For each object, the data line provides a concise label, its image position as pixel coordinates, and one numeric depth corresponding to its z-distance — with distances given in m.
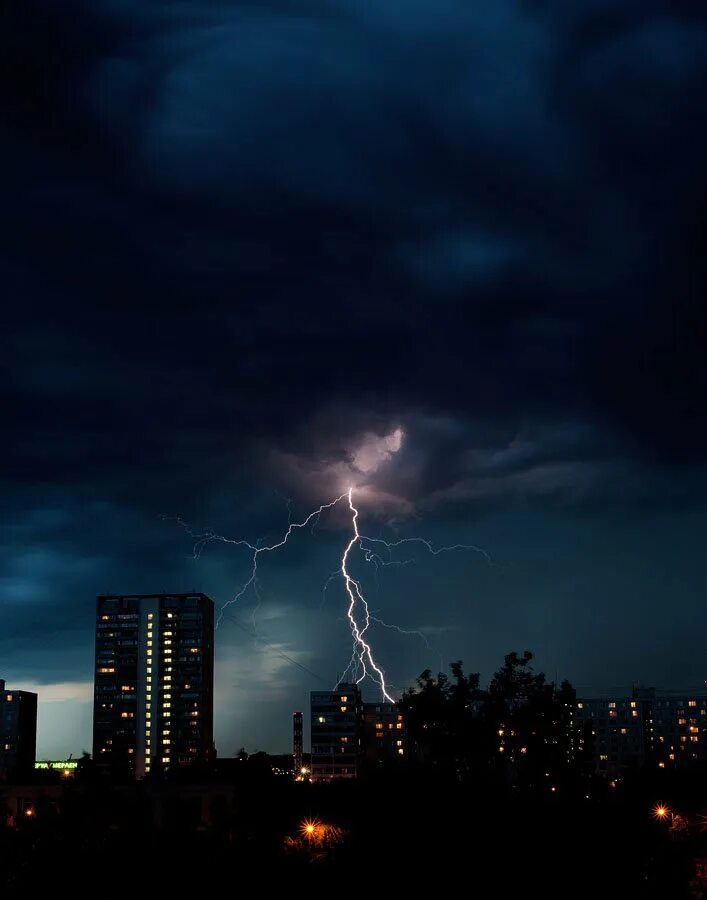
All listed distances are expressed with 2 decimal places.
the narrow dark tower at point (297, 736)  151.88
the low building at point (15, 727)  175.62
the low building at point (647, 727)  157.50
